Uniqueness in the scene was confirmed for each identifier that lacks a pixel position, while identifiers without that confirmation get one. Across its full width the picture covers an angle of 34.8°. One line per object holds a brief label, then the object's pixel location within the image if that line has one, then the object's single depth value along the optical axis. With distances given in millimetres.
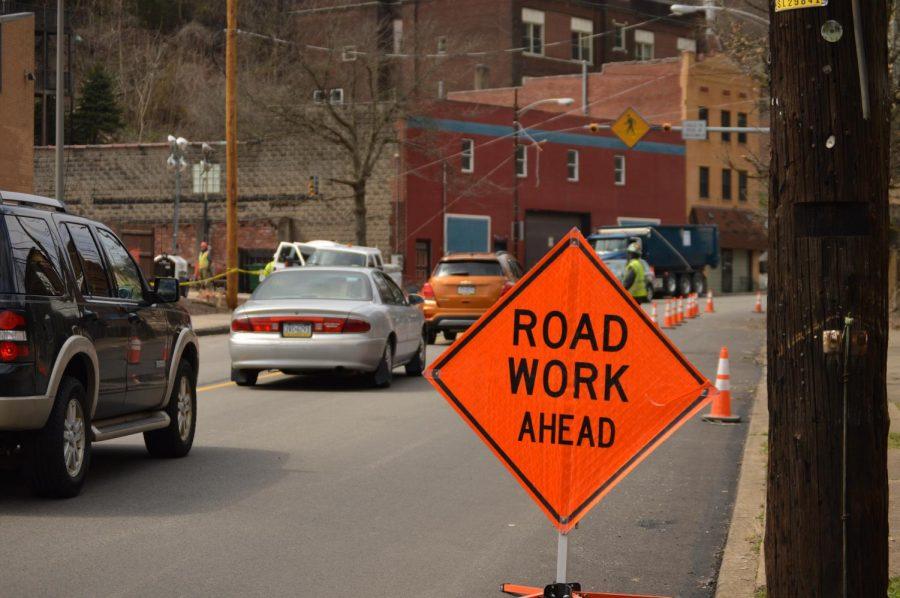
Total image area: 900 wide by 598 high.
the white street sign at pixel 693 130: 37812
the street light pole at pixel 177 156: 45031
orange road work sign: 6258
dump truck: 55000
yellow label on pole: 5051
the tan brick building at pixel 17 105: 39062
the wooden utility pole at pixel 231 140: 34125
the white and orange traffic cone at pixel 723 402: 14656
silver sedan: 16672
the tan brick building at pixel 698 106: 72750
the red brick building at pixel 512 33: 75812
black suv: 8602
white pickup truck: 37531
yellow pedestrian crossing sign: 41656
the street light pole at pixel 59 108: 28011
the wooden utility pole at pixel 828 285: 5059
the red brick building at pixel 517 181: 56344
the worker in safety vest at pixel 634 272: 20766
